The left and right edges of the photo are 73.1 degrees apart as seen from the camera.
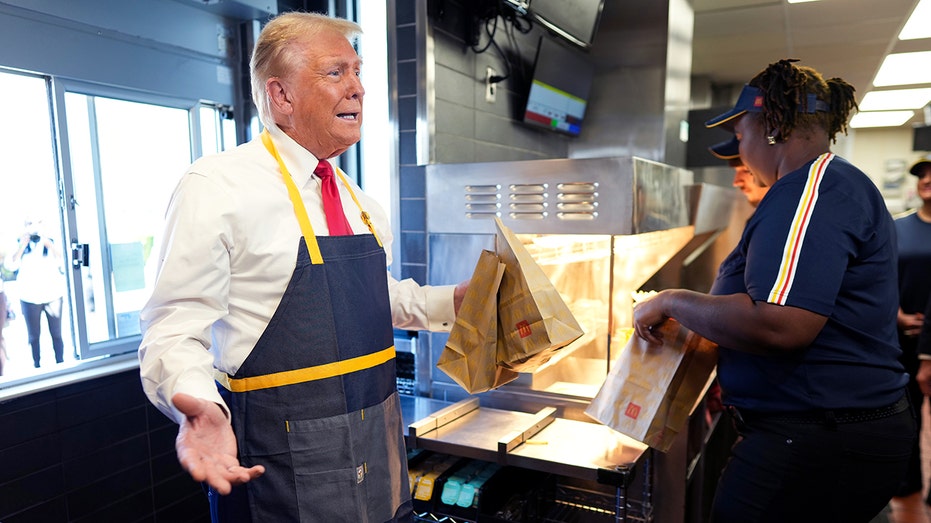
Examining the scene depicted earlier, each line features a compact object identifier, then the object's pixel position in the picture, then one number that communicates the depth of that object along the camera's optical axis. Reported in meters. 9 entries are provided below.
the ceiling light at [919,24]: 4.21
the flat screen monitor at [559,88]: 3.22
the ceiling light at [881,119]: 9.27
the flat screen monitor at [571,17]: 2.70
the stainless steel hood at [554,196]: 1.96
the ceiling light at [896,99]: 7.44
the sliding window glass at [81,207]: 2.35
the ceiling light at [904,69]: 5.65
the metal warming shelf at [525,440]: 1.79
